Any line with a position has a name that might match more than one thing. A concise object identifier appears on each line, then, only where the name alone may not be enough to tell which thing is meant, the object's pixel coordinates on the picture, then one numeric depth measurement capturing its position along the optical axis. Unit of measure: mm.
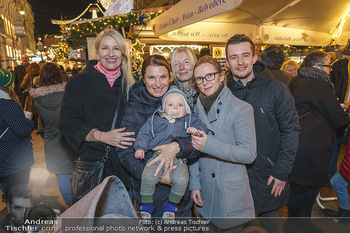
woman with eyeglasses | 1911
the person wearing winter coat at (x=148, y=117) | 1998
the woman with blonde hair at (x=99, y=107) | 2145
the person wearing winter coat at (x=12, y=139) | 2949
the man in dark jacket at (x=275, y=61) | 3396
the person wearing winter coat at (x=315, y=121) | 2877
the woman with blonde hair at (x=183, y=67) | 2879
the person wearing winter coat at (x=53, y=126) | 3586
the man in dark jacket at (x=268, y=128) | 2219
